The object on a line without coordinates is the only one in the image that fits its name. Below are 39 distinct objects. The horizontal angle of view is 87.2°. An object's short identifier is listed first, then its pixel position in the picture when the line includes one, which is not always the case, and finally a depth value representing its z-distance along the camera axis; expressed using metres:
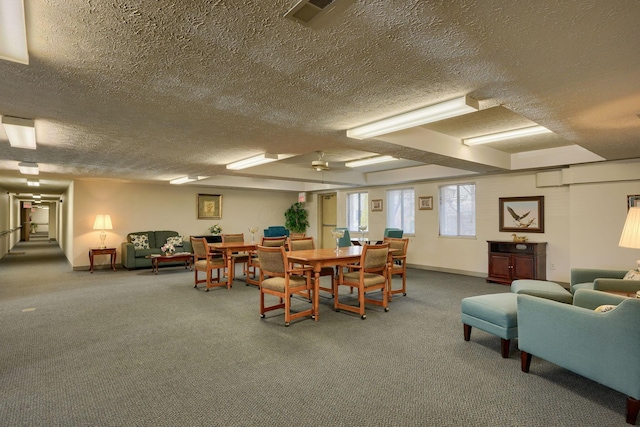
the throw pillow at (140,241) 8.31
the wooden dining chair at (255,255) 6.13
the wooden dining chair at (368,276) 4.29
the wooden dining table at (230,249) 5.97
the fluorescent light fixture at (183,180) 7.82
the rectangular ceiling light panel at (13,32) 1.52
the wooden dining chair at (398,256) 5.35
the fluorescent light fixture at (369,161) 6.32
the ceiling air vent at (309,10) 1.43
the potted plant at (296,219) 11.28
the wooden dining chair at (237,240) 6.76
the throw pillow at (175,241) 8.45
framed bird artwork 6.37
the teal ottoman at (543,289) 3.05
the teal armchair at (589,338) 2.05
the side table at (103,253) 7.90
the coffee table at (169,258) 7.58
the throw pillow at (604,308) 2.33
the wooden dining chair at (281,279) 3.99
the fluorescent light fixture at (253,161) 5.17
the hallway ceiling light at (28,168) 5.72
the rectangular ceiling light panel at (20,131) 3.19
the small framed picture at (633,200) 5.20
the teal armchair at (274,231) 10.05
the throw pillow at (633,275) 3.37
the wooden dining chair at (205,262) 5.76
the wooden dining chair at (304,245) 5.09
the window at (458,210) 7.48
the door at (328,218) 11.01
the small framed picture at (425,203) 8.13
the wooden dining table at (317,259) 4.12
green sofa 8.02
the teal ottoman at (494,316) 2.95
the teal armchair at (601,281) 3.22
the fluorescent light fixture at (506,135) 4.30
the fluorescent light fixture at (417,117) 2.72
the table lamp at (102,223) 7.90
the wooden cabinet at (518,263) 6.10
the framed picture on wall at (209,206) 9.80
